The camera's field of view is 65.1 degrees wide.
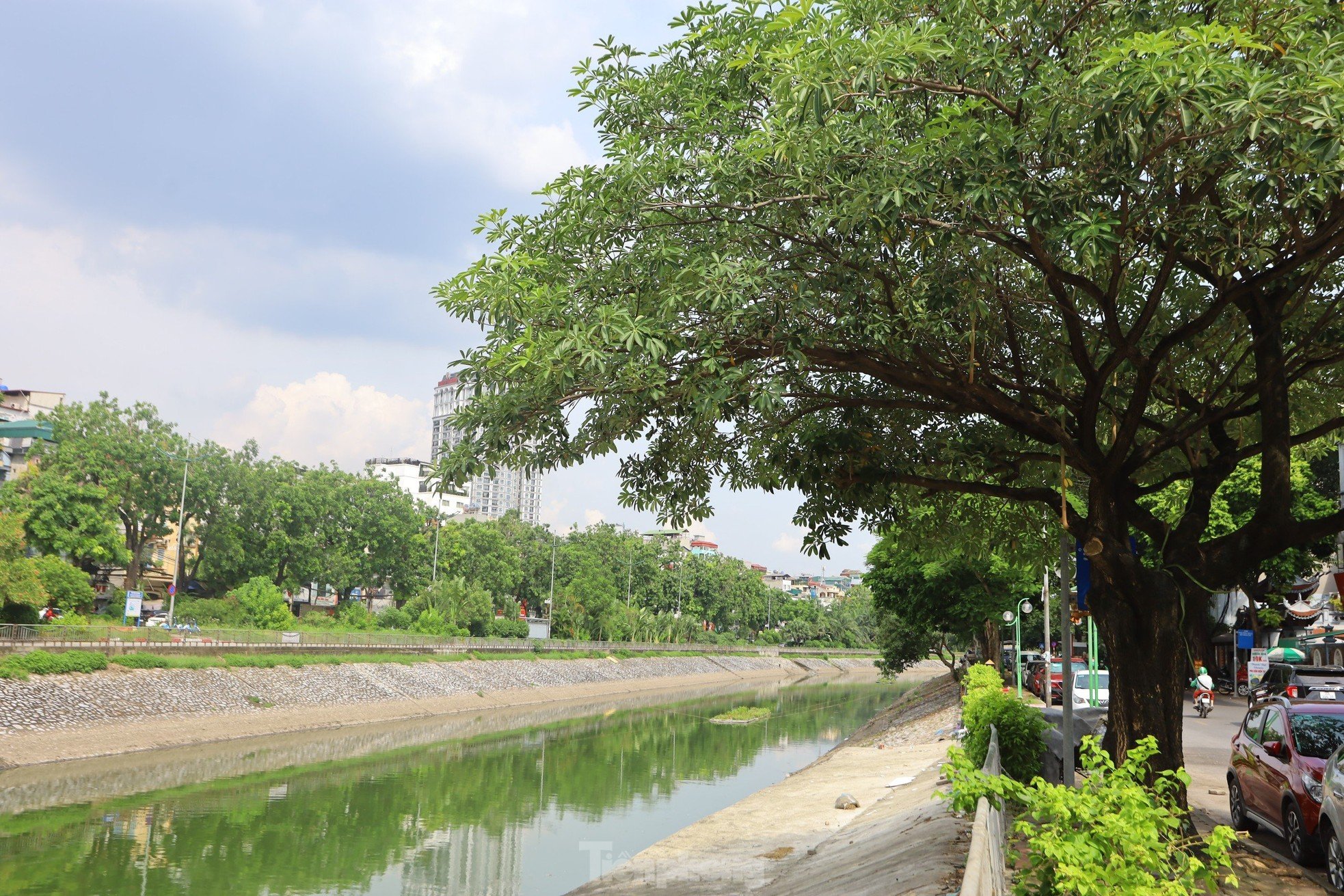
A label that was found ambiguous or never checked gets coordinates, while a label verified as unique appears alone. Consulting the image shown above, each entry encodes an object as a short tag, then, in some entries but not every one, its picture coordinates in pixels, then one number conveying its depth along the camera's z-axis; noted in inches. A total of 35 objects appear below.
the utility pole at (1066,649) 406.1
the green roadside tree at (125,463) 2063.2
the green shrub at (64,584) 1729.8
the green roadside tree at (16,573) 1517.0
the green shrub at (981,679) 665.0
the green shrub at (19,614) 1614.2
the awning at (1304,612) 1483.8
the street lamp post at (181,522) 1942.7
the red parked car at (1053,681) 1238.3
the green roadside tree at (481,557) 3065.9
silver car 336.2
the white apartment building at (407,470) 6038.4
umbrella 1318.9
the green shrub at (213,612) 2116.1
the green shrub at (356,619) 2395.4
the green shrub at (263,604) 2130.9
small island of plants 1894.7
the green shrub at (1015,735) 494.3
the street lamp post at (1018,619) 1179.3
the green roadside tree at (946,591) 1384.1
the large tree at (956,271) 278.1
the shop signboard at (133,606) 1582.2
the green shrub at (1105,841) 181.0
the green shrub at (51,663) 1133.7
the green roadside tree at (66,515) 1946.4
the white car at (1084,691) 1118.8
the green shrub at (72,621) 1616.6
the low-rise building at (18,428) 2871.6
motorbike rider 1141.1
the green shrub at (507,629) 2623.0
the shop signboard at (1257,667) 1258.0
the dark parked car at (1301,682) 773.3
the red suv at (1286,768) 385.4
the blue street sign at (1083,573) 421.1
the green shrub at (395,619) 2485.2
